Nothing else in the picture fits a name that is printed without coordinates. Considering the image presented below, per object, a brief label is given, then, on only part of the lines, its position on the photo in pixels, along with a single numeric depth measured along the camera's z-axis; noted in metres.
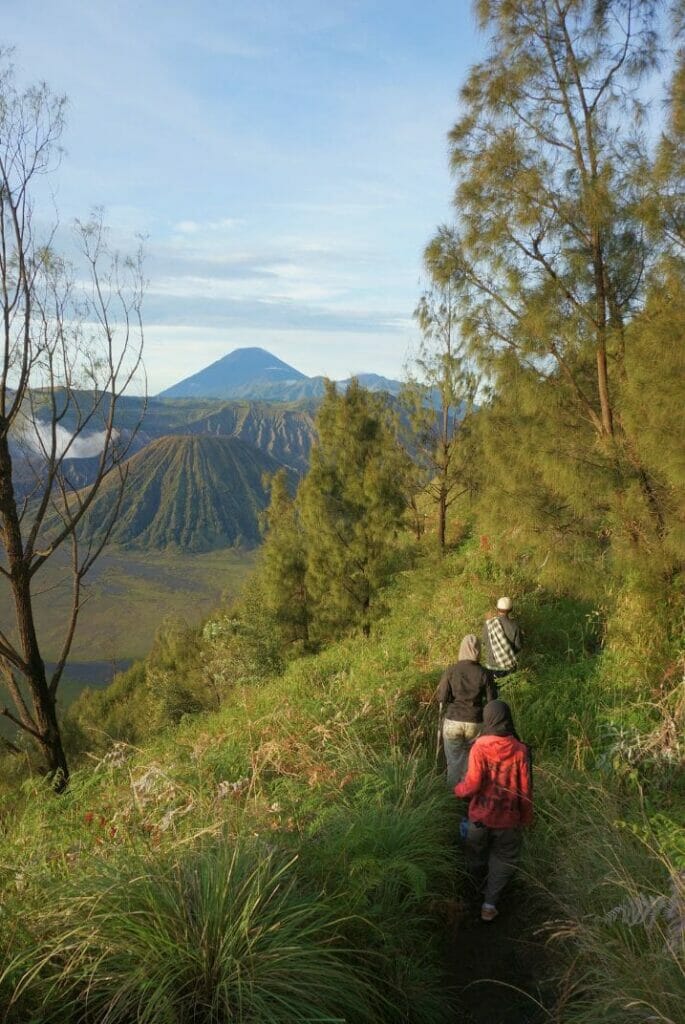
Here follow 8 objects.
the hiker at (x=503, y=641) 6.42
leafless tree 5.53
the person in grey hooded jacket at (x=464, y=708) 4.91
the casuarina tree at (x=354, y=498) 14.93
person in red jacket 3.88
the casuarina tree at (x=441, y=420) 13.89
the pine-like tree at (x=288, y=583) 19.47
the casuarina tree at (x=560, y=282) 6.14
